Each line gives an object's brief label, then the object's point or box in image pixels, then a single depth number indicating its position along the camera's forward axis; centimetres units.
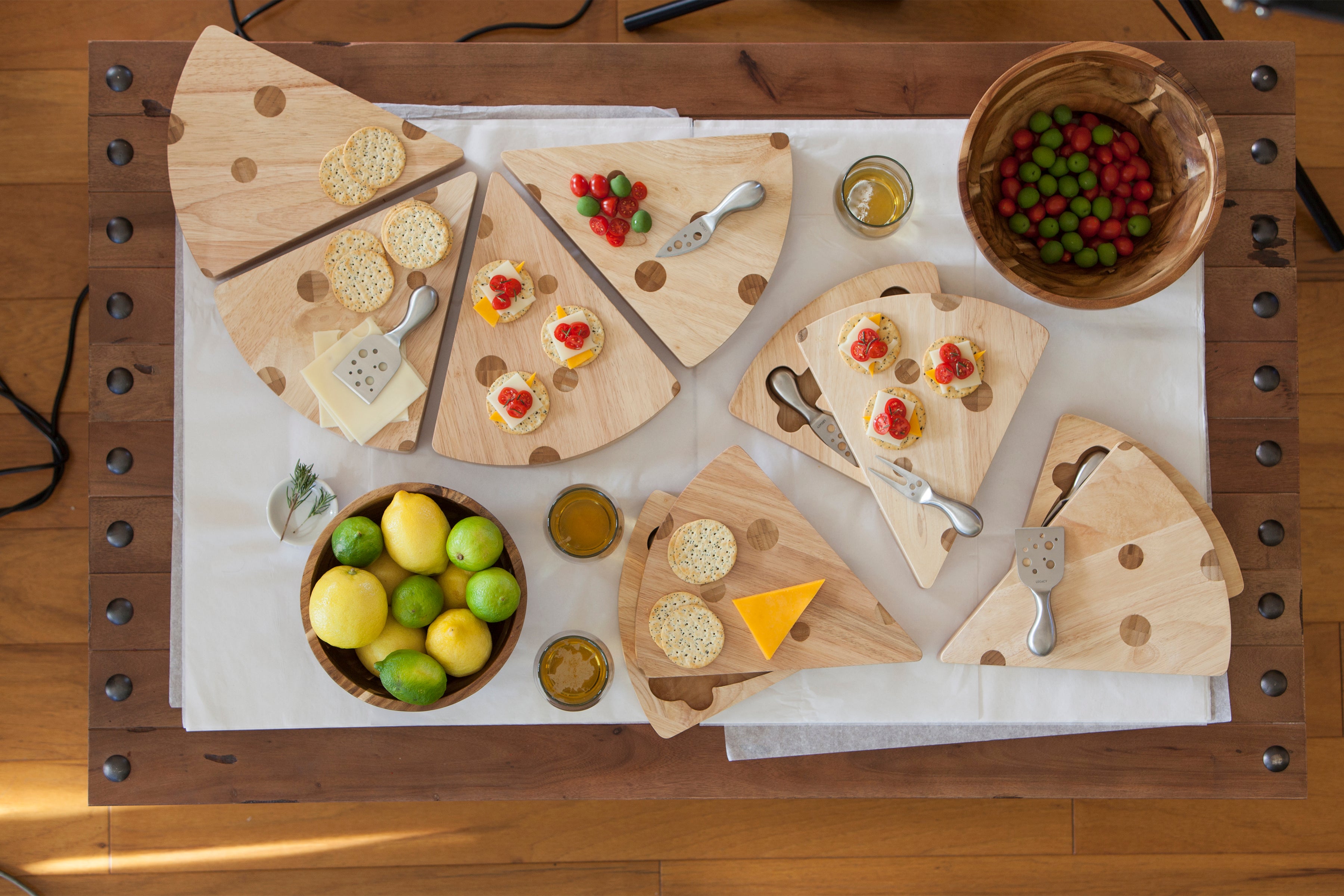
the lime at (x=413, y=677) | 107
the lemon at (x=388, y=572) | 117
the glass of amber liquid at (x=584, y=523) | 128
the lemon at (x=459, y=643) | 111
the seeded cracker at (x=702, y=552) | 126
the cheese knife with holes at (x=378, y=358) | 127
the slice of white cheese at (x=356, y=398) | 127
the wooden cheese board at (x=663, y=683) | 126
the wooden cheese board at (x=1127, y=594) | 127
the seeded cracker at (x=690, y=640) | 125
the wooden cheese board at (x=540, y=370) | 128
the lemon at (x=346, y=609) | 109
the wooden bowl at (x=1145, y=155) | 116
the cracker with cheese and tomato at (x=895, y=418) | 125
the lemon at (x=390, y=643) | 114
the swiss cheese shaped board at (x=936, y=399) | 128
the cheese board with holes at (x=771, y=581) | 126
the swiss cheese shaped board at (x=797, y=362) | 131
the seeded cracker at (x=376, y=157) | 129
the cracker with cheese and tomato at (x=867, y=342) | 125
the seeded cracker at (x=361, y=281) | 128
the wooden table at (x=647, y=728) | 129
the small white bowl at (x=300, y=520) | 129
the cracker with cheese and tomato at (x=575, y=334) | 126
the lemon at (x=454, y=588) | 119
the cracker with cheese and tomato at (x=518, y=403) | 125
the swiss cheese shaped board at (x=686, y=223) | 130
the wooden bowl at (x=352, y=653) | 111
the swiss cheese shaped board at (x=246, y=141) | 129
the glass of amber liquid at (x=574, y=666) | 126
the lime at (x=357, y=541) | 112
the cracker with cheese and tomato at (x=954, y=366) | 125
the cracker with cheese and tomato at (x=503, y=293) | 127
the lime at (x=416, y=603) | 113
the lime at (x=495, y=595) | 111
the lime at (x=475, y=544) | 112
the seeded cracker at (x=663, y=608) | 125
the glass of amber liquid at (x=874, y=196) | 129
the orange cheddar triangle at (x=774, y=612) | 125
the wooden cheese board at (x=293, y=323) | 128
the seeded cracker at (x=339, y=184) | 129
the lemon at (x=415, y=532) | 113
